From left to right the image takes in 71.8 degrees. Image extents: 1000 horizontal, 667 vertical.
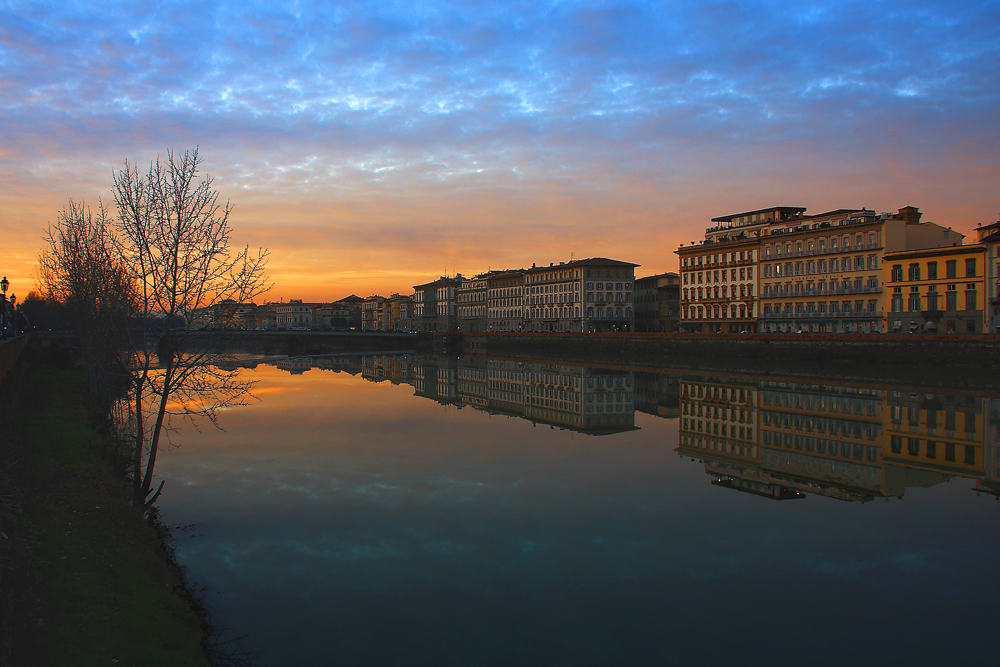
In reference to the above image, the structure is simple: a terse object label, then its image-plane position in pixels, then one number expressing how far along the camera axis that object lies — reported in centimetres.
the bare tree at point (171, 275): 1606
